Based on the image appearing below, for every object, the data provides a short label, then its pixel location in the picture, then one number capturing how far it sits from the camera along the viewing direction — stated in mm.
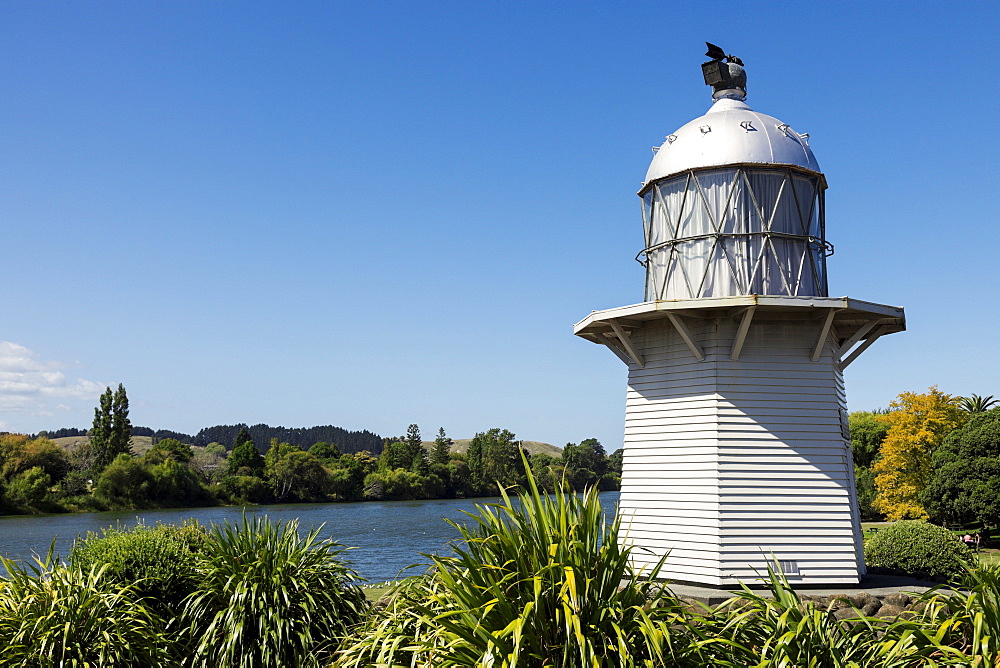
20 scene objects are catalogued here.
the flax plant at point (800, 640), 6328
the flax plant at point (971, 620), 6148
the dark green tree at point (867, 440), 53969
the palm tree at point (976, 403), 45906
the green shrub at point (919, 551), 14688
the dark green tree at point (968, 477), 31344
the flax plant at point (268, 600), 8883
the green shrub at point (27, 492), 55531
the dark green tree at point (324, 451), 97731
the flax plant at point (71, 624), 7973
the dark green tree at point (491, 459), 94500
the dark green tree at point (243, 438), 82056
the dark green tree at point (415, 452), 91625
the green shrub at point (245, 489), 70162
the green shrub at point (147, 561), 9922
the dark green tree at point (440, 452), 96812
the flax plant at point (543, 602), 6000
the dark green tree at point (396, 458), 94694
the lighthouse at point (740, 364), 12070
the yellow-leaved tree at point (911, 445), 38000
